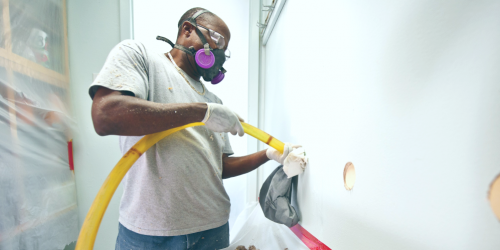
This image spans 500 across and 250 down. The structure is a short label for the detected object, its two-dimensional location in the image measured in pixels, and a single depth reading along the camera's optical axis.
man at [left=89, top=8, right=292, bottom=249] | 0.52
